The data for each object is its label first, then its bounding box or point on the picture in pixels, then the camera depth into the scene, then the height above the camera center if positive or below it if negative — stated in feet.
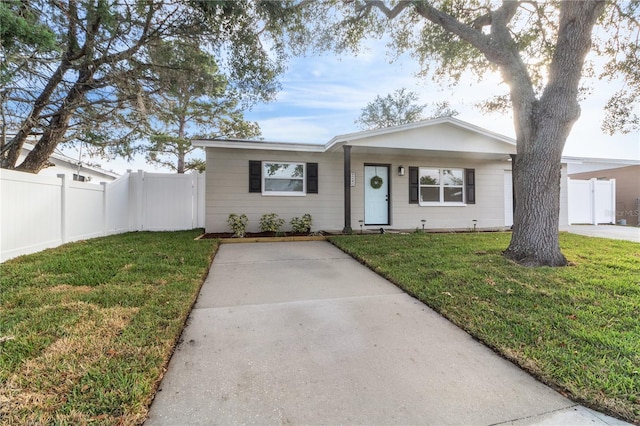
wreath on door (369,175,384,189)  30.35 +3.37
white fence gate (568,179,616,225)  40.60 +1.94
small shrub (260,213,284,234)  26.68 -0.73
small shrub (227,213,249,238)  25.64 -0.78
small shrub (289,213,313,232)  26.86 -0.84
